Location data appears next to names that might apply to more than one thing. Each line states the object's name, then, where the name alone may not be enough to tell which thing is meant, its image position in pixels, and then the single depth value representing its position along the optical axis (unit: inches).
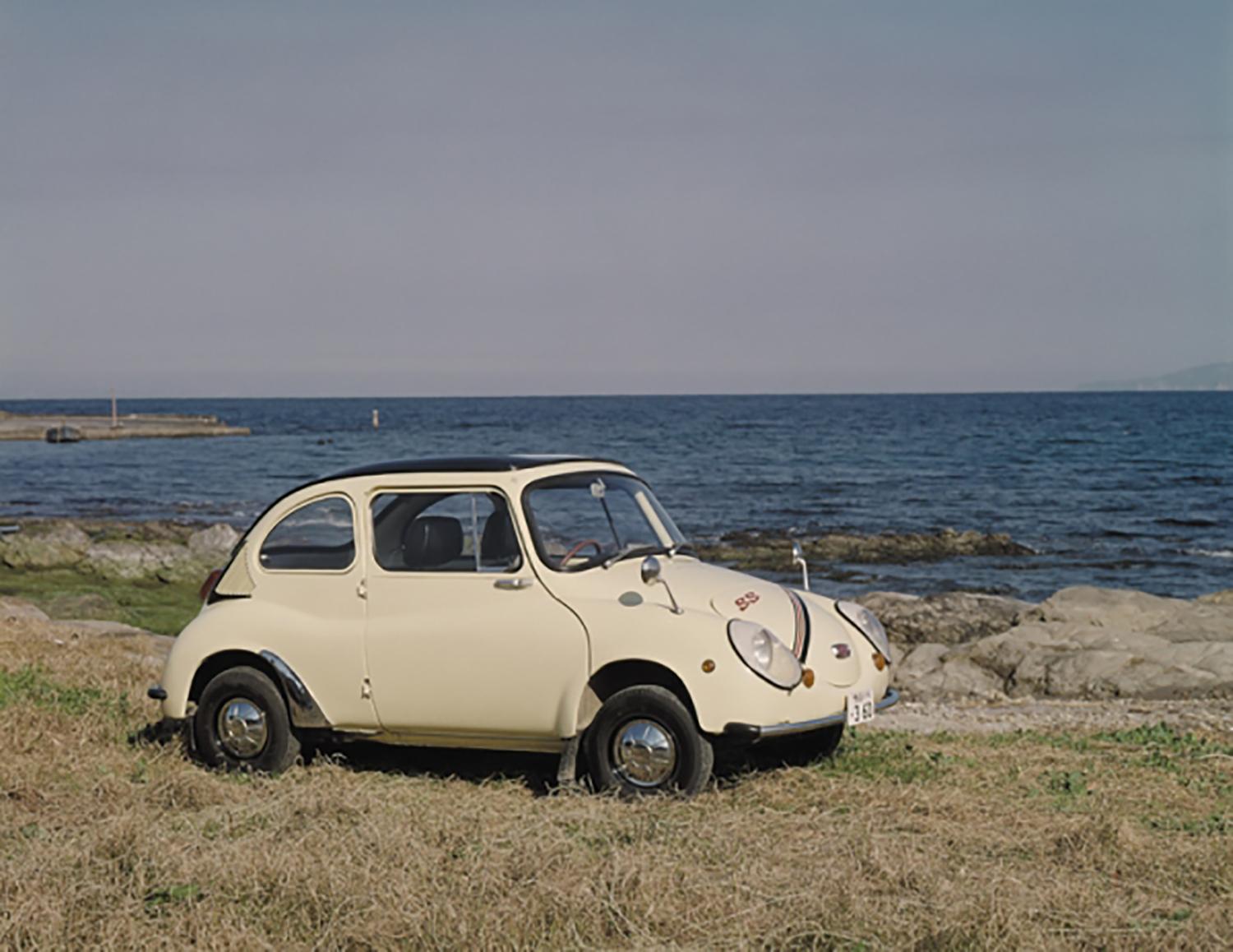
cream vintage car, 292.0
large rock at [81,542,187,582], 999.0
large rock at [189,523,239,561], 1061.1
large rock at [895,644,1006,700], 540.1
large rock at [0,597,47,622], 624.4
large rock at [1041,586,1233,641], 645.9
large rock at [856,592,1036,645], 709.3
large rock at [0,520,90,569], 1032.2
